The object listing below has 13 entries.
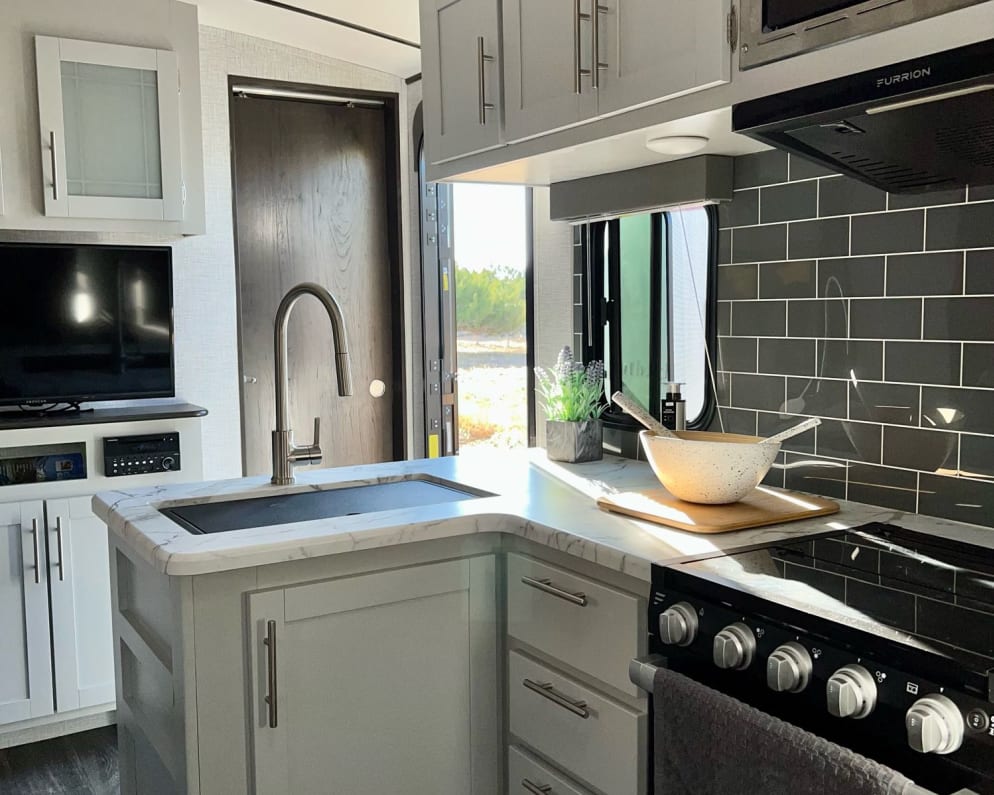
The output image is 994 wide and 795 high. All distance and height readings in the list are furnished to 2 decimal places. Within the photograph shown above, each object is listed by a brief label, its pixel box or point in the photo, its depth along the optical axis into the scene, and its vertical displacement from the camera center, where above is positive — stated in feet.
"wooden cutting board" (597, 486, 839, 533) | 6.07 -1.30
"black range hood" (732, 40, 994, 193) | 4.48 +1.03
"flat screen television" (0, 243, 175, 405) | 10.66 -0.02
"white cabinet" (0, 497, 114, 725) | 10.03 -3.10
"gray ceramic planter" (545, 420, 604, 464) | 8.56 -1.12
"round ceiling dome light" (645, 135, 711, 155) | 6.63 +1.22
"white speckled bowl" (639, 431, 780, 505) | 6.26 -1.00
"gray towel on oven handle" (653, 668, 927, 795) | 4.00 -2.01
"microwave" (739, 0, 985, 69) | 4.54 +1.50
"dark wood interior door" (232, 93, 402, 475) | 12.76 +0.85
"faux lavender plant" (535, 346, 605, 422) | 8.65 -0.68
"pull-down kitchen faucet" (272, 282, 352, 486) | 7.20 -0.47
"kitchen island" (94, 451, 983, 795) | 5.71 -2.09
